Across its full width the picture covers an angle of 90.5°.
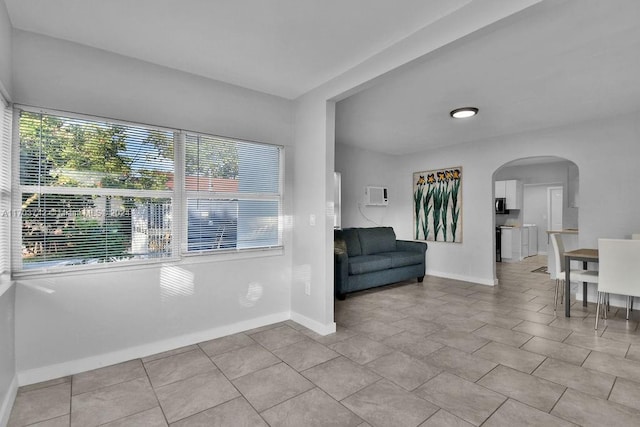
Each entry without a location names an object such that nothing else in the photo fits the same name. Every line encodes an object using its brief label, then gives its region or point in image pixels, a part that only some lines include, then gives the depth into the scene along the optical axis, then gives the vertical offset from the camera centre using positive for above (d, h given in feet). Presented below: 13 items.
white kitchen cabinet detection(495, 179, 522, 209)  27.70 +1.76
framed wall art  19.22 +0.48
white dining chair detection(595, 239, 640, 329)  10.57 -1.83
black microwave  27.99 +0.68
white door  28.96 +0.52
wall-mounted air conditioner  20.59 +1.09
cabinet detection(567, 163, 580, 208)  22.71 +1.93
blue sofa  14.80 -2.39
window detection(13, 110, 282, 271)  7.62 +0.55
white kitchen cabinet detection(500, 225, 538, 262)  26.78 -2.62
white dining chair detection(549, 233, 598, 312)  12.28 -2.41
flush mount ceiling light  12.67 +4.09
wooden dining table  11.88 -1.76
